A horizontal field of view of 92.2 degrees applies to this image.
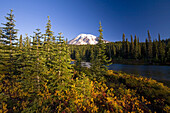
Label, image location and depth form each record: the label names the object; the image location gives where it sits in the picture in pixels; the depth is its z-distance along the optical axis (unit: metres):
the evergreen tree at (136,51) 63.62
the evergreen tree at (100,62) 13.74
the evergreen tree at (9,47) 16.80
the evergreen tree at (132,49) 68.93
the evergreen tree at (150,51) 59.84
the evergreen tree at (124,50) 75.84
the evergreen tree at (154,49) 60.14
